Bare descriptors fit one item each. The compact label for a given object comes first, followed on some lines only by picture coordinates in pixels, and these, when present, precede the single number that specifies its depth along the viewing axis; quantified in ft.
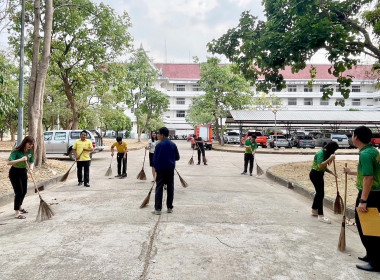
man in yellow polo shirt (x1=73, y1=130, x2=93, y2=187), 31.14
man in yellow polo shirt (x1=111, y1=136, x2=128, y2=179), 36.63
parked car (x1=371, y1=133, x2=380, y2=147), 104.22
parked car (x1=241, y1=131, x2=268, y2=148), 110.42
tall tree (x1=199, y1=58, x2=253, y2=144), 114.93
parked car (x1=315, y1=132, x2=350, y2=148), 110.11
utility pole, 42.80
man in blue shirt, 20.74
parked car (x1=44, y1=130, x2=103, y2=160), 58.23
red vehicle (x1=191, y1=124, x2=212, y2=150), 114.52
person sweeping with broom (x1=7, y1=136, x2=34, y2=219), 19.76
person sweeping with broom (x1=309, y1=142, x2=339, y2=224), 19.24
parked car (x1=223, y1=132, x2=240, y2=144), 144.18
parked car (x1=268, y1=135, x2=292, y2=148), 105.29
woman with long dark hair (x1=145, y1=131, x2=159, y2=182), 34.27
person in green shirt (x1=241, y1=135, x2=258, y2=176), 40.11
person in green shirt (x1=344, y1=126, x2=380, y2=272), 12.26
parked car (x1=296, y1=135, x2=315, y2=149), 106.52
